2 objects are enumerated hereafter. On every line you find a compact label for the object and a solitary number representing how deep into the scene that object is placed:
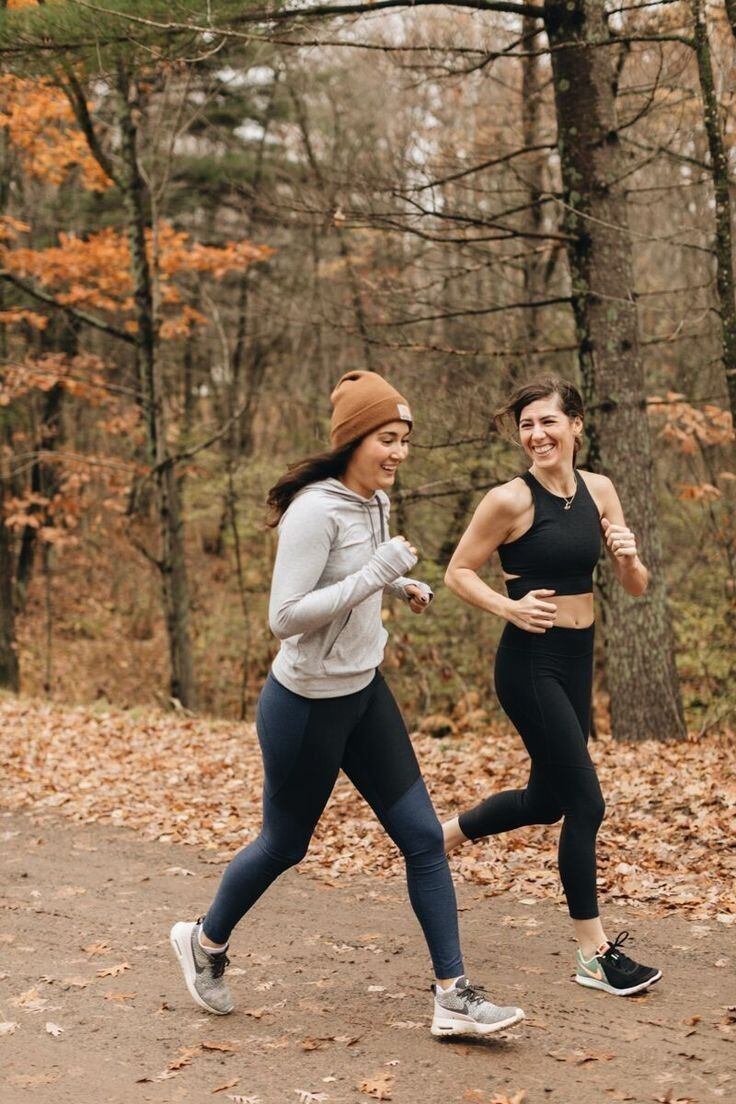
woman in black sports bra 4.18
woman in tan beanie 3.69
